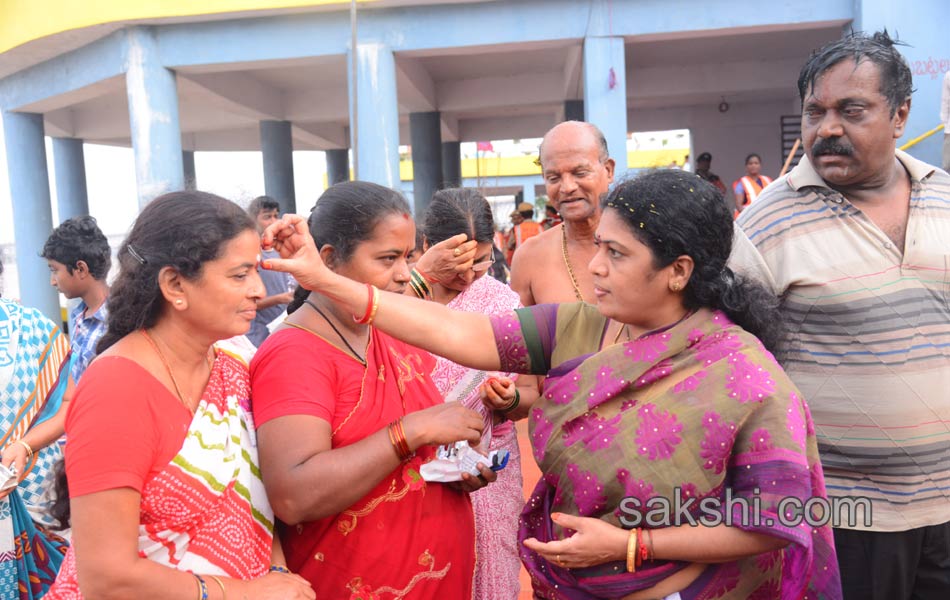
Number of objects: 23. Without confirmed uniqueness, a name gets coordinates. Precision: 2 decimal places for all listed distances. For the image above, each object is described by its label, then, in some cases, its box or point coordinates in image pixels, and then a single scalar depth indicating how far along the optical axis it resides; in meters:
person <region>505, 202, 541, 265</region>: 12.31
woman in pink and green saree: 1.61
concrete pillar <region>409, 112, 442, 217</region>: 12.36
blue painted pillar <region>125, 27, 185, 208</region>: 8.55
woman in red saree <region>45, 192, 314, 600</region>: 1.52
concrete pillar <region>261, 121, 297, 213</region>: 12.79
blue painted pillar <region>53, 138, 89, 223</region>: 13.62
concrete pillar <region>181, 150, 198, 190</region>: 16.20
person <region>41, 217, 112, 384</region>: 4.23
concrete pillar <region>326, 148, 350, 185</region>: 16.69
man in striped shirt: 2.16
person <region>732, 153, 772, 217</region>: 10.70
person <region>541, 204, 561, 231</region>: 10.87
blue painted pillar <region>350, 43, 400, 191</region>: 8.20
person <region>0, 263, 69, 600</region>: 2.54
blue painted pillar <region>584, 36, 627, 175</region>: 8.05
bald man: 3.11
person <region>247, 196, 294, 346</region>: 5.96
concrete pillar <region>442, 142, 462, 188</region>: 15.51
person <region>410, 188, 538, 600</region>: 2.59
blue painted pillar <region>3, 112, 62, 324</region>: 11.25
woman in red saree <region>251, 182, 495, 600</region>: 1.78
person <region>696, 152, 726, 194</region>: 11.75
